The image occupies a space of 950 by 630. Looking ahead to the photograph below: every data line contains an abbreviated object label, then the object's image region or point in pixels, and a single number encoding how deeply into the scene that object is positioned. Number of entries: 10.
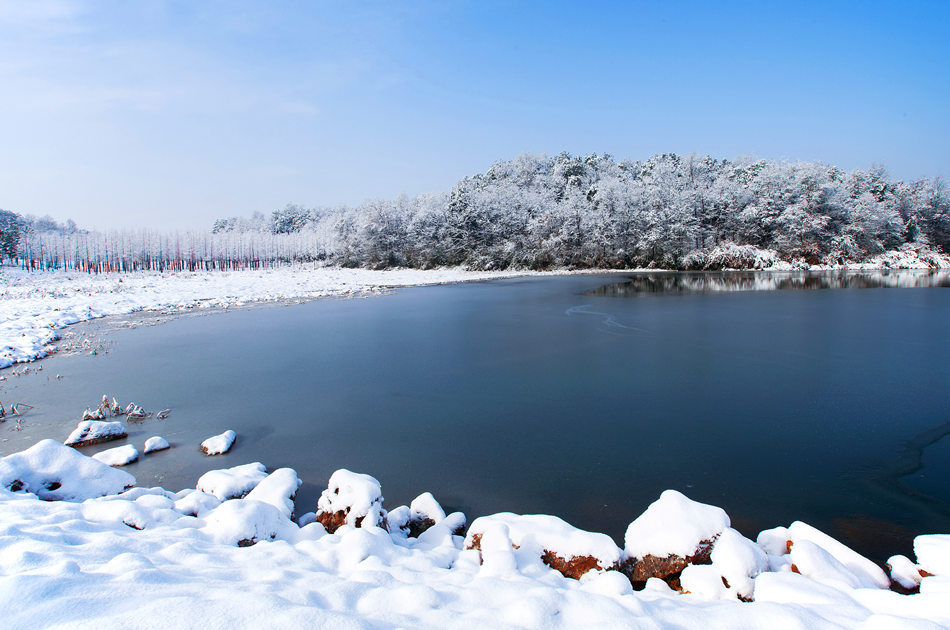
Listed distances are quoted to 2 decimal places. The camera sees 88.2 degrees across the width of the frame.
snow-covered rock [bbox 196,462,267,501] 4.70
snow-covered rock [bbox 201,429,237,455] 5.96
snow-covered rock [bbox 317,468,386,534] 4.06
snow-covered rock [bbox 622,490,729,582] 3.52
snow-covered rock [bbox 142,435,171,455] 6.01
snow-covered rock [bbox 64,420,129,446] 6.20
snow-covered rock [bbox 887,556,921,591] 3.33
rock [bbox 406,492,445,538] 4.31
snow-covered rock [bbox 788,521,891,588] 3.32
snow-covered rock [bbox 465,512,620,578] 3.56
